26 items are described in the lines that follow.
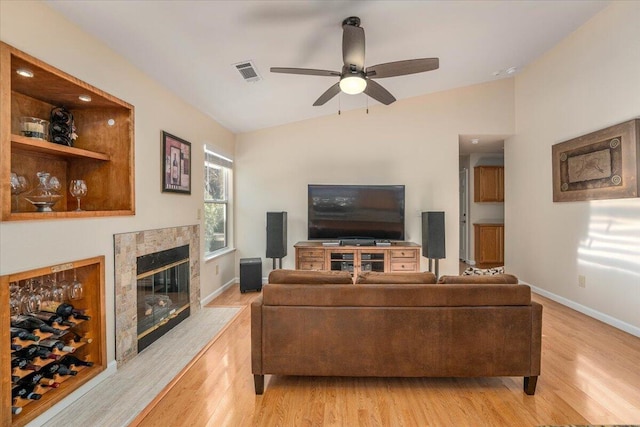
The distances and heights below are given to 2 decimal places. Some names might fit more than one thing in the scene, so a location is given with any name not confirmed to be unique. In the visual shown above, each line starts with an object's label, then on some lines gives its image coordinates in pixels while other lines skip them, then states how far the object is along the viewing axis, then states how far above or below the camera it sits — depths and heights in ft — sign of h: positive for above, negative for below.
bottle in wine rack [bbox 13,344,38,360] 5.98 -2.70
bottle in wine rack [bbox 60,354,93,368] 7.03 -3.40
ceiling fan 7.85 +4.00
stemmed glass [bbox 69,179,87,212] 7.61 +0.71
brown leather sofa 6.73 -2.57
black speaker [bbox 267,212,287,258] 14.96 -0.98
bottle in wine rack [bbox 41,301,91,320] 6.98 -2.15
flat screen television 16.02 +0.24
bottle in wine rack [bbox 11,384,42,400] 5.82 -3.41
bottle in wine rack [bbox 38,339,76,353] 6.54 -2.80
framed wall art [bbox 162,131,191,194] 10.19 +1.85
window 14.52 +0.75
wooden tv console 15.23 -2.14
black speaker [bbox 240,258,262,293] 15.26 -3.04
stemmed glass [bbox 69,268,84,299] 7.28 -1.75
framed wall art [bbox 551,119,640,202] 10.18 +1.85
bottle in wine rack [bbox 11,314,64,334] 6.25 -2.24
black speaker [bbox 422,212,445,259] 14.69 -1.05
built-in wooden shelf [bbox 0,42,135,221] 5.33 +1.73
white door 22.61 +0.09
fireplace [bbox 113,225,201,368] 8.11 -2.06
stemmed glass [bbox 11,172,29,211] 6.10 +0.66
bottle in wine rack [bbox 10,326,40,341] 5.86 -2.30
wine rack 5.23 -2.74
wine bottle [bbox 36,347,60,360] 6.21 -2.83
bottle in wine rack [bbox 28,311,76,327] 6.72 -2.27
